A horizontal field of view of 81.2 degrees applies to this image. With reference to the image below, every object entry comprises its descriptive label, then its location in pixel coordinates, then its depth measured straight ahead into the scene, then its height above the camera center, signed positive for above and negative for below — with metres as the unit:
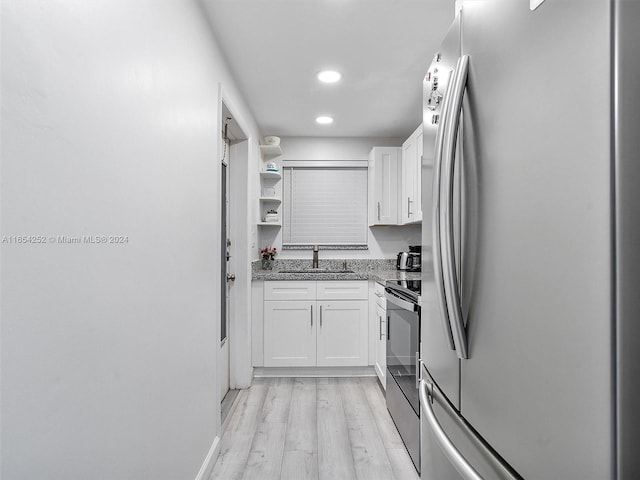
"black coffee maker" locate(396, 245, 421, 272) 3.69 -0.12
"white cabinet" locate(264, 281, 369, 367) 3.36 -0.71
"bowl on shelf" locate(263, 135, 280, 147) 3.79 +1.09
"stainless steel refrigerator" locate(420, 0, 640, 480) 0.45 +0.01
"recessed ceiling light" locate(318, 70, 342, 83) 2.54 +1.20
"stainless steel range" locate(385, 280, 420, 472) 1.91 -0.65
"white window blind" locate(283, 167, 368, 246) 4.18 +0.49
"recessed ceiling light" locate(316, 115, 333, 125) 3.48 +1.22
